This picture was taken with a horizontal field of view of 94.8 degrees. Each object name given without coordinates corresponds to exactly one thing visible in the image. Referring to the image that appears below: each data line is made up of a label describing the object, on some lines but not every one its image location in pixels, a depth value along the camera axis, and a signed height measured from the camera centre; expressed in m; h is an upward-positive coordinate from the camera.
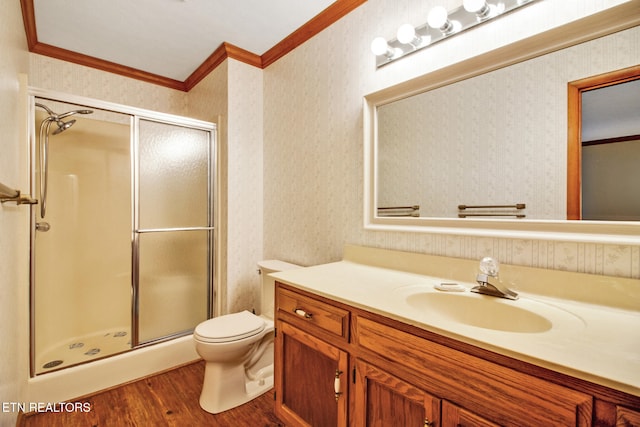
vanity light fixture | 1.18 +0.83
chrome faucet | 1.06 -0.24
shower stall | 2.11 -0.17
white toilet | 1.62 -0.87
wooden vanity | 0.61 -0.45
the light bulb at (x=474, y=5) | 1.18 +0.84
